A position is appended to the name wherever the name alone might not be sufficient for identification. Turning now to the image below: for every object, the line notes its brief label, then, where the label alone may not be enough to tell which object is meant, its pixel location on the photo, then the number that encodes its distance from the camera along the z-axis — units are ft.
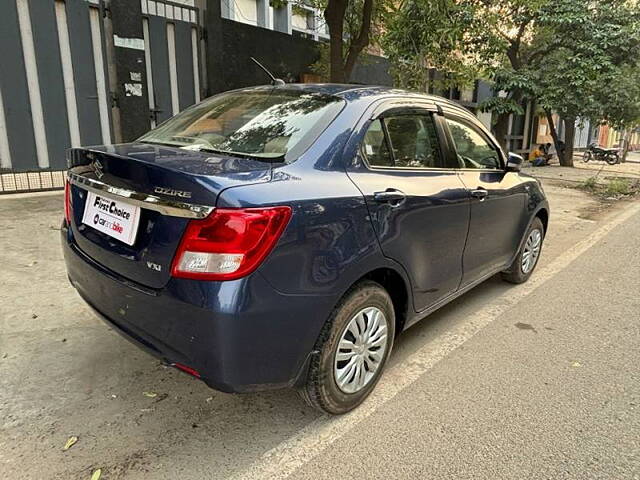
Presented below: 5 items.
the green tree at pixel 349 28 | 24.29
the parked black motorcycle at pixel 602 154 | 71.92
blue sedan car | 6.53
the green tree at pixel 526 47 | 24.72
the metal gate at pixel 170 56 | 25.50
